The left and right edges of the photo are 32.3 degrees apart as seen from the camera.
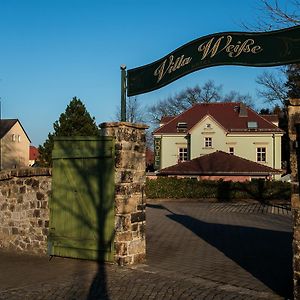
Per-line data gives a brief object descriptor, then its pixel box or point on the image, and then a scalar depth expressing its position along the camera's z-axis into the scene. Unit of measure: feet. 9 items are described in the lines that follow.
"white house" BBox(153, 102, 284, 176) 188.96
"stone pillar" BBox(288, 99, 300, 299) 22.95
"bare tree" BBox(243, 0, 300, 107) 127.65
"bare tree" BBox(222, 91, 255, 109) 261.85
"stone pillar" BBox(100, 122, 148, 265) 32.76
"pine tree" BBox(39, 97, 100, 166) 143.74
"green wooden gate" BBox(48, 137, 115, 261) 33.30
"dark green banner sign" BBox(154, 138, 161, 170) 199.31
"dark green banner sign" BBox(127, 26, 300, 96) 25.88
